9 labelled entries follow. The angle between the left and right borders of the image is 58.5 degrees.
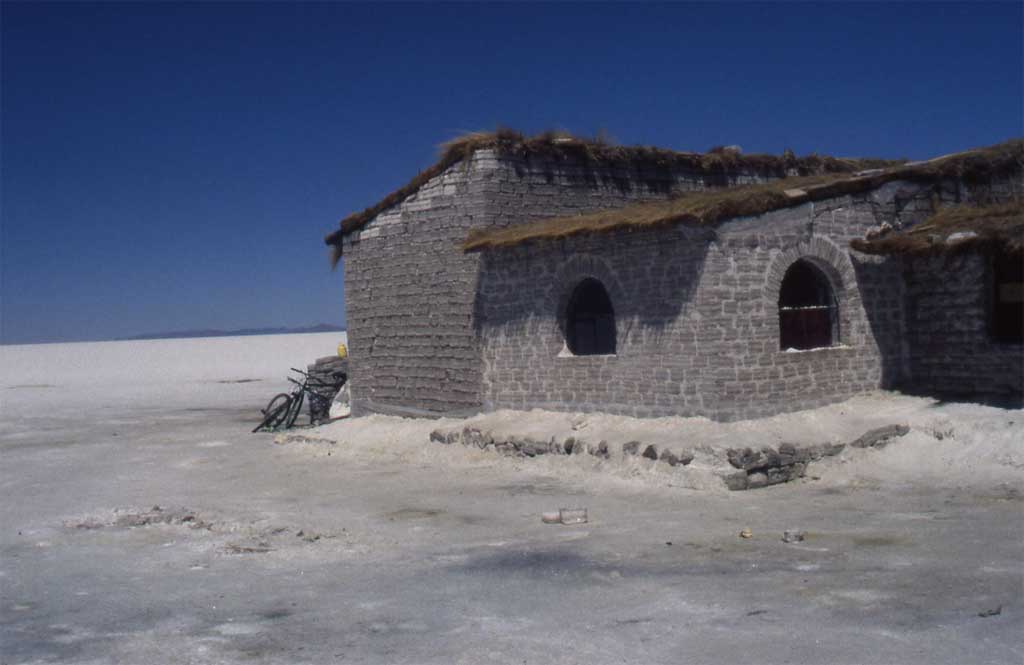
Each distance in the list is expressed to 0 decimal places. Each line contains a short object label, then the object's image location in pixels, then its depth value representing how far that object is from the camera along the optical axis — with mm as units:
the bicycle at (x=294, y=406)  19594
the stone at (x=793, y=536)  7910
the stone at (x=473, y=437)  13836
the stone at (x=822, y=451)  10984
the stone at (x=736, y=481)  10484
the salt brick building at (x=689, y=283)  11828
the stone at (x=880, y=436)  11320
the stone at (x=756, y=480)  10570
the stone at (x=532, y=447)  12859
